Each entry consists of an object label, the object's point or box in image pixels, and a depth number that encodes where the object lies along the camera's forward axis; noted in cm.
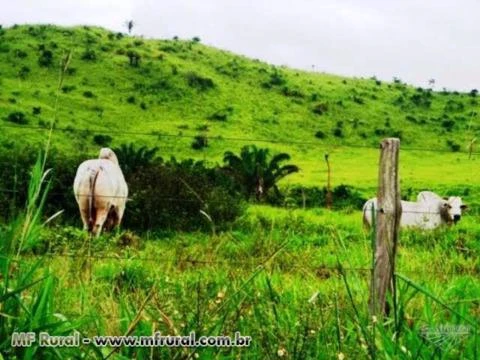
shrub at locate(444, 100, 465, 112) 4566
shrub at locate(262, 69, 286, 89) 4575
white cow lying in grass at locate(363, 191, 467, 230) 1560
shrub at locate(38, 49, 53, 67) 4094
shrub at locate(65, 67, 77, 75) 4040
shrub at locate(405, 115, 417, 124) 4234
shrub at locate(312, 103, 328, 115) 4181
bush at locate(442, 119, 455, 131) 4125
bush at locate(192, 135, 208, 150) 3177
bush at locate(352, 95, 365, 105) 4508
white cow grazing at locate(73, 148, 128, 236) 1325
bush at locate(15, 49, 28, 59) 4156
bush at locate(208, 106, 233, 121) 3784
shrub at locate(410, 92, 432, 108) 4700
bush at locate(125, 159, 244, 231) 1452
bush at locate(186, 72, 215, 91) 4175
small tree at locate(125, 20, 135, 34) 6512
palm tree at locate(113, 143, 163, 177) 1762
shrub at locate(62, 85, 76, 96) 3775
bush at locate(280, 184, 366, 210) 2252
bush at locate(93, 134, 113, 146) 3056
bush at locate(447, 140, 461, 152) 3653
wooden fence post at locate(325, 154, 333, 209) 2062
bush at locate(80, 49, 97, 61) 4296
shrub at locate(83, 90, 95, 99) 3738
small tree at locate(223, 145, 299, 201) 2117
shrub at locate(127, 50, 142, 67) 4353
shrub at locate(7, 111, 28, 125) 3127
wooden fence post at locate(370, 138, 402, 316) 368
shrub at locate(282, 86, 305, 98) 4459
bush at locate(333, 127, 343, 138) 3809
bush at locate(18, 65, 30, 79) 3872
